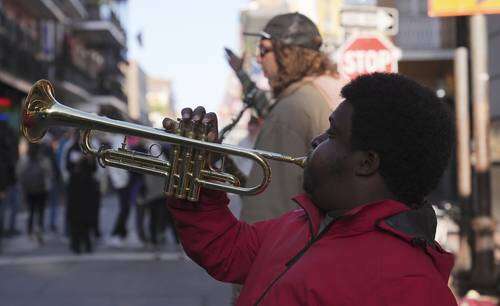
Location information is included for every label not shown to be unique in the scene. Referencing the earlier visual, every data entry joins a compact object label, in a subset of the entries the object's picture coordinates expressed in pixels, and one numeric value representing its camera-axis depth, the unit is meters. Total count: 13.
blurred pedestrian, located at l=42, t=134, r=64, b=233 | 12.44
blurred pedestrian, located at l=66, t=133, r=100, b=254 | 10.02
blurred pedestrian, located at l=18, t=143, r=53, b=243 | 11.32
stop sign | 7.73
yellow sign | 5.73
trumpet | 2.01
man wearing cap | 3.27
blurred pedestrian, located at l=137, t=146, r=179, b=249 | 9.59
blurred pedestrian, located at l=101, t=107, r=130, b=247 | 10.70
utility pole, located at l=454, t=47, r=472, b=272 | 7.67
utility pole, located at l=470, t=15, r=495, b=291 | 6.96
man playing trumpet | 1.67
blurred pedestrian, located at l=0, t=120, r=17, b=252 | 10.00
